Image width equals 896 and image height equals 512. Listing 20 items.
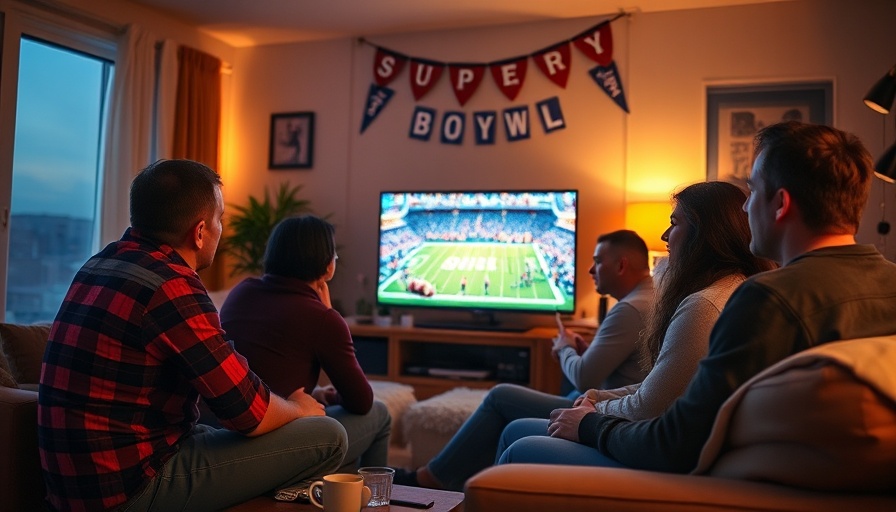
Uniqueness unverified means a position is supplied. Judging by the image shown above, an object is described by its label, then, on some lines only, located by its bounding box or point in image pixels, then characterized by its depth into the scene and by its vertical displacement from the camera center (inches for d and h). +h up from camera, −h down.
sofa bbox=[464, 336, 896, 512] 41.3 -8.9
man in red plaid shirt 63.3 -8.2
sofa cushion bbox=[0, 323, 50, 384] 93.4 -9.1
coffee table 72.4 -20.7
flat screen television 178.1 +9.1
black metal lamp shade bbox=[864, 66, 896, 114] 132.6 +35.2
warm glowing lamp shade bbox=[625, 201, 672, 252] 162.9 +15.5
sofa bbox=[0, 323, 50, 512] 72.4 -16.6
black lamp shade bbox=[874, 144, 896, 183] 127.3 +22.1
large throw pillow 41.1 -7.0
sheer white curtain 179.0 +36.5
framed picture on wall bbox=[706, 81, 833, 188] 175.2 +41.5
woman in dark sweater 90.7 -5.1
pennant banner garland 184.5 +52.8
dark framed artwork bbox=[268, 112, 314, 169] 211.5 +38.3
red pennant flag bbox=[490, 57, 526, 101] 191.8 +52.3
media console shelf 171.2 -15.8
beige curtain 195.2 +42.5
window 166.1 +22.4
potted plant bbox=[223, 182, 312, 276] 200.4 +14.3
